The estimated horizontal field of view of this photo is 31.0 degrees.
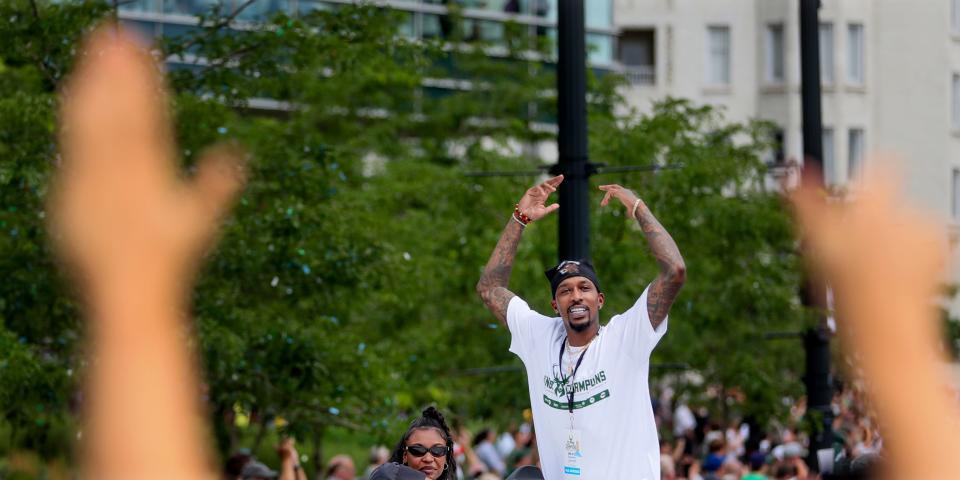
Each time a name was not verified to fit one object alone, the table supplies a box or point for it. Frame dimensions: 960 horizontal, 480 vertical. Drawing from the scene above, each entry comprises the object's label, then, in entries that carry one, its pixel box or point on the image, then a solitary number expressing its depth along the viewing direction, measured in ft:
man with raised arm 22.29
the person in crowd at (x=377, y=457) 58.18
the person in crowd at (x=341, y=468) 43.39
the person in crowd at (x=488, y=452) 66.65
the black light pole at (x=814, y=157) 54.95
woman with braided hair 23.41
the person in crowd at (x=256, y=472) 35.22
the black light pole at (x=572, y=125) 35.76
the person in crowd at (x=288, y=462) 43.09
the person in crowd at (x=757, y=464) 53.67
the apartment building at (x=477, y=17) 103.60
